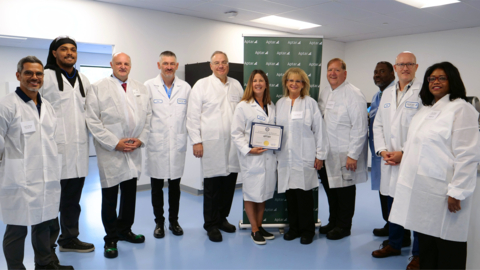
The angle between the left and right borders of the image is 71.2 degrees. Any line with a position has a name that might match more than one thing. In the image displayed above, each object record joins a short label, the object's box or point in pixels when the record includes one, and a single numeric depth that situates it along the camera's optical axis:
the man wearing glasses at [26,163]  2.13
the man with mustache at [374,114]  3.35
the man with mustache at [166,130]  3.26
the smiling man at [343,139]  3.20
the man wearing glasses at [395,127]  2.69
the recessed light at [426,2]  5.22
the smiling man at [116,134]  2.83
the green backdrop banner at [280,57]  3.50
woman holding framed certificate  3.08
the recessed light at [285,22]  6.39
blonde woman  3.12
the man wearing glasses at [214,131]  3.27
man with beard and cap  2.65
